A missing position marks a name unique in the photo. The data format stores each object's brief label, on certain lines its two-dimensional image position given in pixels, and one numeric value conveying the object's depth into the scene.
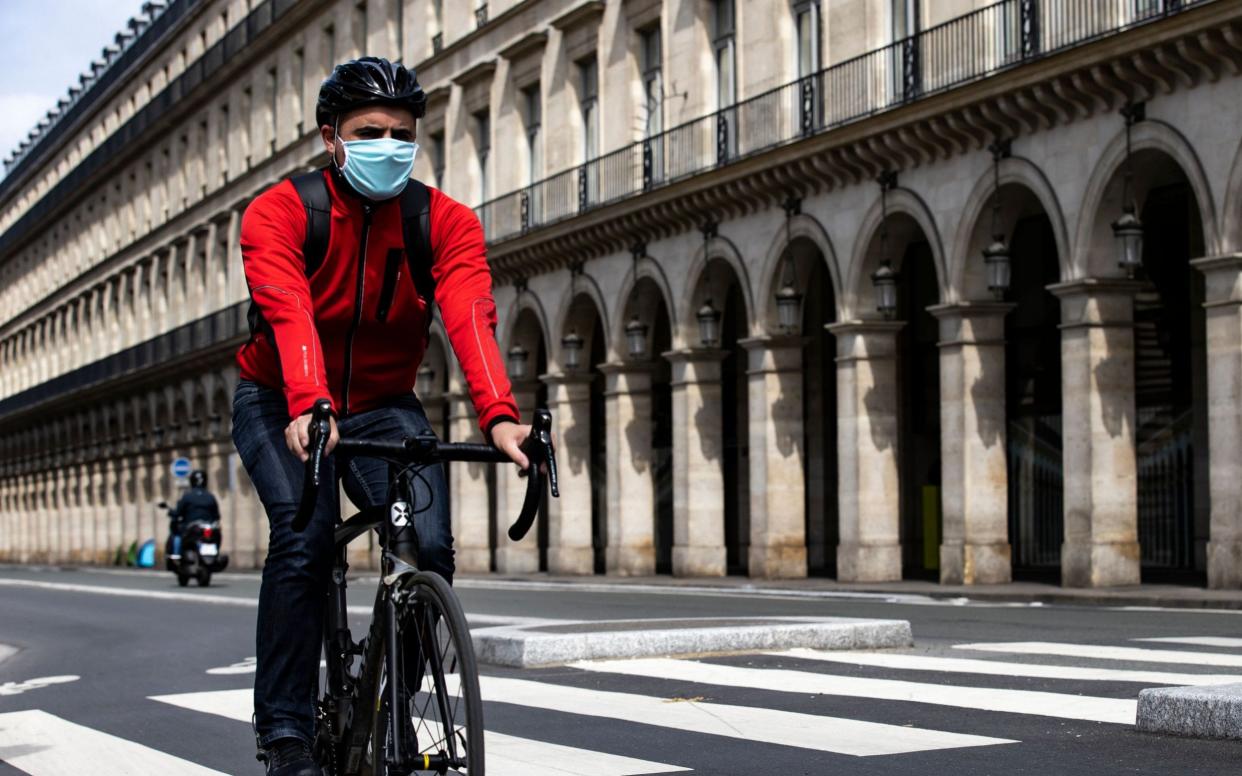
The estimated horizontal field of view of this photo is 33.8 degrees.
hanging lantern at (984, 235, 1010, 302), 24.70
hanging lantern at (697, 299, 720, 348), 32.03
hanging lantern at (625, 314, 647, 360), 34.25
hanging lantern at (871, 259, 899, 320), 27.00
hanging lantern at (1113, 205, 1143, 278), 22.33
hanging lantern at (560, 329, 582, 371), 37.28
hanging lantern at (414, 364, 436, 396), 44.00
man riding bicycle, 5.09
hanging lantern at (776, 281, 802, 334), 29.48
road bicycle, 4.52
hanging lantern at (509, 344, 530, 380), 39.22
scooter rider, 29.53
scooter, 29.19
